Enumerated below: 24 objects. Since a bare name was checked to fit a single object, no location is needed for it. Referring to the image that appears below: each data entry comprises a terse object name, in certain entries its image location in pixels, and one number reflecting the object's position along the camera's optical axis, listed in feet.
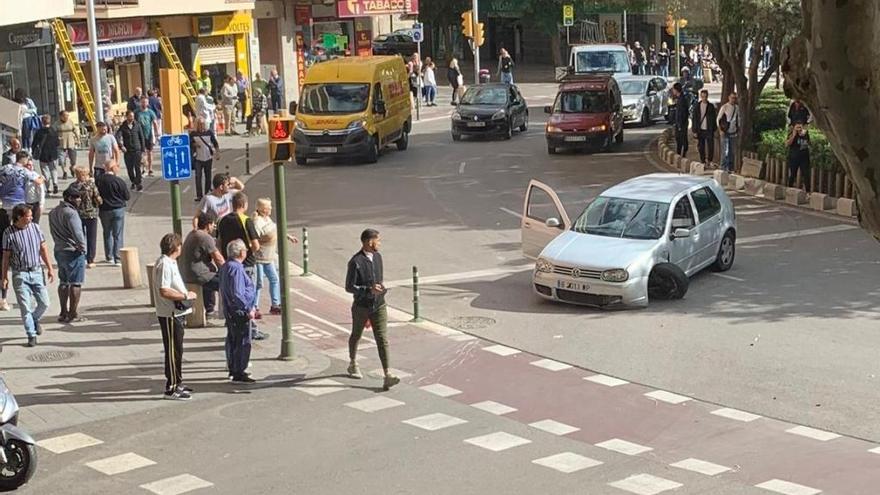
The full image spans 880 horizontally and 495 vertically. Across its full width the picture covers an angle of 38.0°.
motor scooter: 34.83
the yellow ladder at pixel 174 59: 129.59
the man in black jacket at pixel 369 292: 45.55
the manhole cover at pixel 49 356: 49.73
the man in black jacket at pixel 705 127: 94.94
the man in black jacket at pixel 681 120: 100.73
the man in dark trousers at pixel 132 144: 87.66
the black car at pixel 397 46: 210.38
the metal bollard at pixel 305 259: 64.98
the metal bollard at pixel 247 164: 101.77
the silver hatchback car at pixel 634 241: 56.24
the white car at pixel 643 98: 131.95
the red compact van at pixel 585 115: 108.68
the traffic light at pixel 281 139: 48.55
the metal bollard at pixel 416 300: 53.88
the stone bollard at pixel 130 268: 61.67
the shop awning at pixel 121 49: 120.26
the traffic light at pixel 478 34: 162.81
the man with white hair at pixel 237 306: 45.27
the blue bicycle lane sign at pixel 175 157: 56.95
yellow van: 103.24
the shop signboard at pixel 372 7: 173.27
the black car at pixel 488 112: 119.55
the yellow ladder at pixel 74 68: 114.52
